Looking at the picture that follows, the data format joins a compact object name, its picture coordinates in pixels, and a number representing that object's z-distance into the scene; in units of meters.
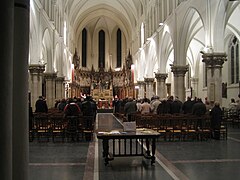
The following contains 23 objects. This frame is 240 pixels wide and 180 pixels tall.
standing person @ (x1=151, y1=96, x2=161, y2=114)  13.63
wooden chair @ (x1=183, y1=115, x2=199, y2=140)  10.51
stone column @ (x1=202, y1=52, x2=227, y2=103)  12.84
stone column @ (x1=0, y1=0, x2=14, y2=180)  2.69
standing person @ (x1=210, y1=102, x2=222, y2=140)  10.62
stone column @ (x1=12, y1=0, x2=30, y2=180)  3.34
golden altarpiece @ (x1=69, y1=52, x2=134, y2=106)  36.30
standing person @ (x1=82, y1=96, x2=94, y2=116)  11.53
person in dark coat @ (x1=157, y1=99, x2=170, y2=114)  13.03
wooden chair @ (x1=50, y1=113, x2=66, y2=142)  10.68
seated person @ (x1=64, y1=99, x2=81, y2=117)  10.76
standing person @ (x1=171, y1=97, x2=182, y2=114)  13.19
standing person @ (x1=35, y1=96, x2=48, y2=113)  13.09
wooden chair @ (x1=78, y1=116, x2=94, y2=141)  10.67
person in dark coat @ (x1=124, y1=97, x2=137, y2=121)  12.85
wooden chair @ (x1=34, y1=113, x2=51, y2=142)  10.72
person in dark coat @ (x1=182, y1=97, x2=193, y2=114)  13.13
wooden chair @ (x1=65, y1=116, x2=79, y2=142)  10.55
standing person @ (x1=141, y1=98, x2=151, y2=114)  13.26
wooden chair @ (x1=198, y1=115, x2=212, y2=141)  10.53
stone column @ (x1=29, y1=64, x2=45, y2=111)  17.02
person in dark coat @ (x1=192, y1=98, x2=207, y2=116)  11.26
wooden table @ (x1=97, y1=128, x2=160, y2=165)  6.70
